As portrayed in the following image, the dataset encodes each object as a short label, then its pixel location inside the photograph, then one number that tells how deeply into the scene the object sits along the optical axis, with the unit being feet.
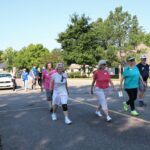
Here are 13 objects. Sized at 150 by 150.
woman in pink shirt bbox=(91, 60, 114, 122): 17.86
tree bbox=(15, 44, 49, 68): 209.20
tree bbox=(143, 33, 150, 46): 187.24
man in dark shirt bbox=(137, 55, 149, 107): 22.40
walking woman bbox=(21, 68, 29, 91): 45.59
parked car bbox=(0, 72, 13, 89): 49.16
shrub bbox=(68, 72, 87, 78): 123.14
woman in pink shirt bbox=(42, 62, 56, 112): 20.99
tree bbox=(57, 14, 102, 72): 115.42
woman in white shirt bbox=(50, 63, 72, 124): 17.39
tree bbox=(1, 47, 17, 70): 287.20
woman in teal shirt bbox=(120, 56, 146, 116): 18.86
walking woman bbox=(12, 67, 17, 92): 45.12
